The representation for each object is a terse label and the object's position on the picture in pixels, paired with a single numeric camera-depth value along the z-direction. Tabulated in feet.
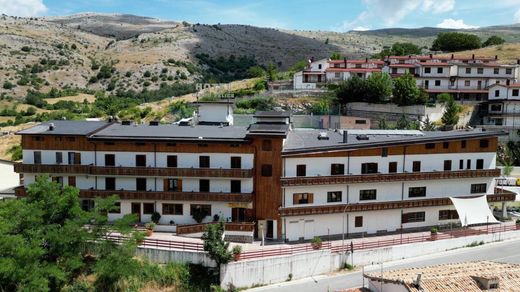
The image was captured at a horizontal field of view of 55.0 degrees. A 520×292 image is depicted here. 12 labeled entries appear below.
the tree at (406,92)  266.36
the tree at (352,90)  281.54
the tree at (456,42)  467.11
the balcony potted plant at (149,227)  134.49
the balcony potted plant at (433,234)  140.97
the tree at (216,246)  117.08
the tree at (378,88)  276.21
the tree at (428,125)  230.68
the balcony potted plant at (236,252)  120.47
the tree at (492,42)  490.90
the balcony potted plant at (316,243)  130.00
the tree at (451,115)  252.01
